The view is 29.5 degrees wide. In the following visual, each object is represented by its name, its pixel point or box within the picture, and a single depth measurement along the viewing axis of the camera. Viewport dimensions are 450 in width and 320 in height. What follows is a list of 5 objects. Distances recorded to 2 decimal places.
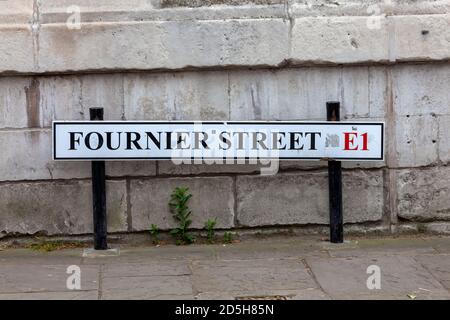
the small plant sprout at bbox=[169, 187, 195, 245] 7.50
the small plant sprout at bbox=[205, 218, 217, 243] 7.58
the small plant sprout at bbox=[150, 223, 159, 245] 7.56
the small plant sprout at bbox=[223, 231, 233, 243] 7.64
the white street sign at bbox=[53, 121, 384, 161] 7.18
